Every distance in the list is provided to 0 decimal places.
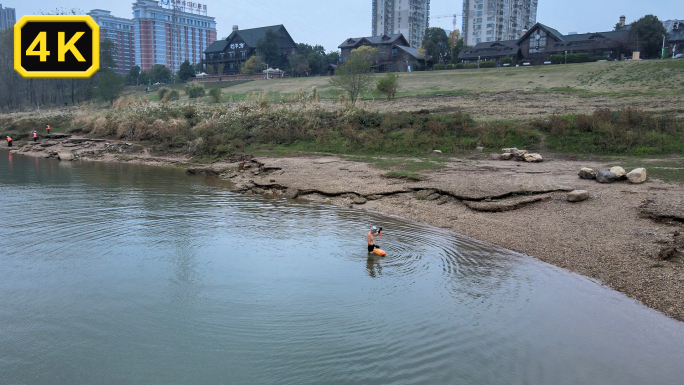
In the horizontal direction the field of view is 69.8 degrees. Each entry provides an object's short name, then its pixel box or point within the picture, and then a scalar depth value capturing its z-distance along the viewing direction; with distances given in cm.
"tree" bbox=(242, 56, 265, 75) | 8875
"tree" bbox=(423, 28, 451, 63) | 8819
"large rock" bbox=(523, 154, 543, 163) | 2212
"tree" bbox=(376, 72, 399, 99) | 4566
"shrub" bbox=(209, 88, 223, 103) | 5094
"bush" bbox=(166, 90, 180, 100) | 6639
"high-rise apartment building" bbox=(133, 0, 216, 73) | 16612
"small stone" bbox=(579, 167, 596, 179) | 1745
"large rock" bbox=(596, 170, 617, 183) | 1670
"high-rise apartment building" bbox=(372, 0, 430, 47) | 14312
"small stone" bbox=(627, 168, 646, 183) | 1633
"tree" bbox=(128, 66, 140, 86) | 10262
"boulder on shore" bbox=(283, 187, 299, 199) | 1906
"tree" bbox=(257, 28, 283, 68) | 9306
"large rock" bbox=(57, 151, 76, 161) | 3231
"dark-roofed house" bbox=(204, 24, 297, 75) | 9781
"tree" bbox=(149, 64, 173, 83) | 9956
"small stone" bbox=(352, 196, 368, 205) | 1784
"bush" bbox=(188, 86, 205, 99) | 6768
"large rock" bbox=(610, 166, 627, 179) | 1675
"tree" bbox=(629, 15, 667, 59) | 6275
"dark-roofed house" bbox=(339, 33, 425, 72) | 8581
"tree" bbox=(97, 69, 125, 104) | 6206
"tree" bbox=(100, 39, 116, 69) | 7031
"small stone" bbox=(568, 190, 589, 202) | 1510
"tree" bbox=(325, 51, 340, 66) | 9512
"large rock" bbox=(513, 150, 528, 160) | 2280
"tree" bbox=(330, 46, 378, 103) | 4172
